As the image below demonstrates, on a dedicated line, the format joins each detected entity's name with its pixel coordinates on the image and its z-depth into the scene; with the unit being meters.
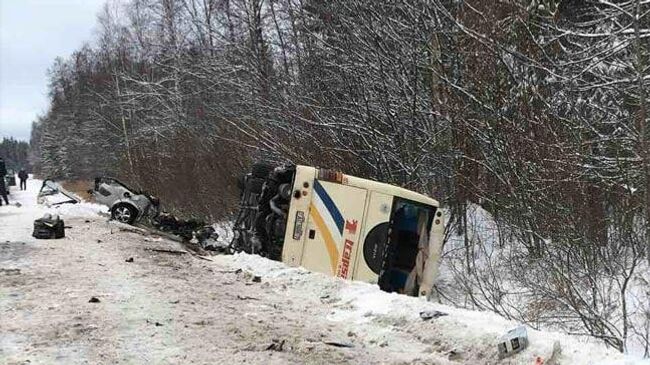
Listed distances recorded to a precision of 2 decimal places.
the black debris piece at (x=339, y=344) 5.59
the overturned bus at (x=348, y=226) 9.26
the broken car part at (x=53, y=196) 20.30
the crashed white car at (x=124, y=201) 16.28
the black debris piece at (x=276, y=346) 5.31
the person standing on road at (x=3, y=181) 20.85
